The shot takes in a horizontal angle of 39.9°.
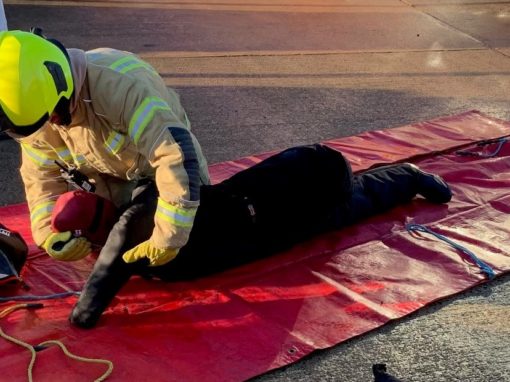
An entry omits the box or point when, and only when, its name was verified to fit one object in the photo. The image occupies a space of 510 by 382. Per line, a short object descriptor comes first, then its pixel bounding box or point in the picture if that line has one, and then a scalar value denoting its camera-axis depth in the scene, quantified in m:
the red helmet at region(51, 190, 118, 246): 2.77
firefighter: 2.33
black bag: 2.88
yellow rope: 2.42
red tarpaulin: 2.52
